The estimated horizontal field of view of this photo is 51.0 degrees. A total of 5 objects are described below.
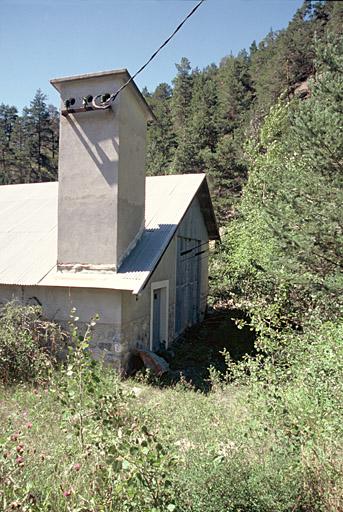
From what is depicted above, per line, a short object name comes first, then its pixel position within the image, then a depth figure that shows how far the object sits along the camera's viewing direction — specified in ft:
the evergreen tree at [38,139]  151.02
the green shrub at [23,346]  23.49
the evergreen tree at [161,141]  110.83
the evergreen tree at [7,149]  146.61
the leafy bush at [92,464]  8.59
